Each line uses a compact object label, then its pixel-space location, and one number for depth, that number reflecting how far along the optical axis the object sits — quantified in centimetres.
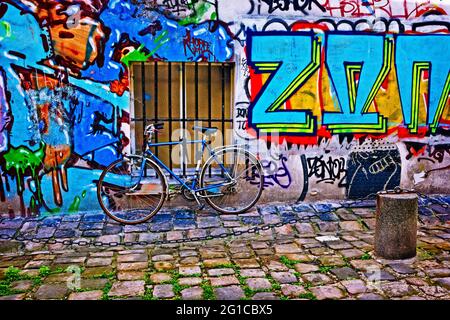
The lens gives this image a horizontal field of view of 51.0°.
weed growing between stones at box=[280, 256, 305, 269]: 526
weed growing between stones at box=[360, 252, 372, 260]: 542
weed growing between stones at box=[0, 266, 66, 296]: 464
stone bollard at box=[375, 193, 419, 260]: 532
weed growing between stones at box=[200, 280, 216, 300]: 446
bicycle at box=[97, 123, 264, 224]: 679
